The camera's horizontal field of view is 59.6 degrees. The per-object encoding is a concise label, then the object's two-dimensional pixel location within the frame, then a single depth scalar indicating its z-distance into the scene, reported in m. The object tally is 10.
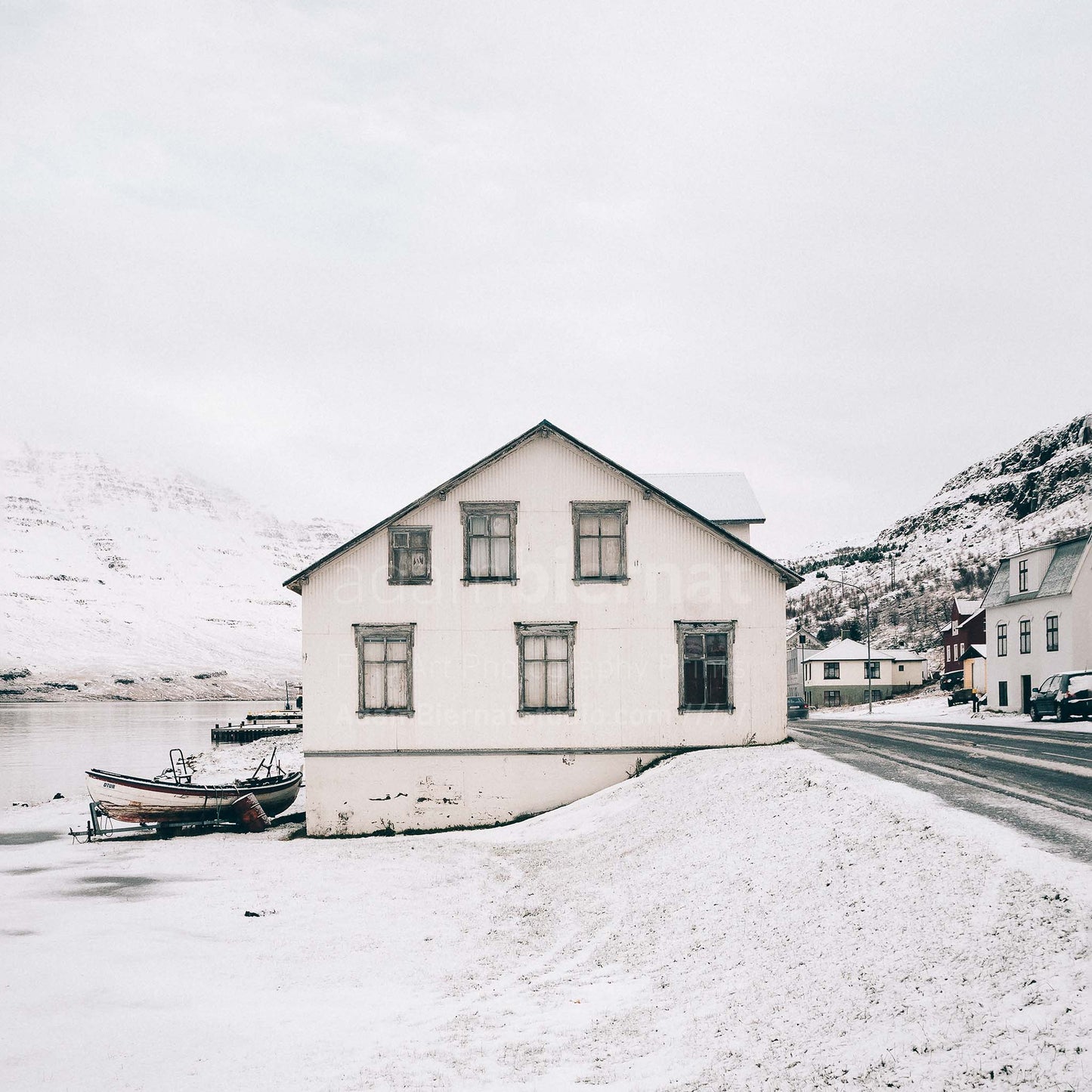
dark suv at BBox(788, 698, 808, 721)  77.56
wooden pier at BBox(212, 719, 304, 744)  102.00
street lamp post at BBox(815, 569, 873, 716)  87.47
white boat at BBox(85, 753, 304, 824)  27.70
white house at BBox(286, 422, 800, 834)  26.05
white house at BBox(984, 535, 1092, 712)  46.88
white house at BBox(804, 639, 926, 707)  104.69
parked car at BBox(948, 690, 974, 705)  66.38
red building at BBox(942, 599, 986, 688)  85.69
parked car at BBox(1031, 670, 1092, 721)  38.56
